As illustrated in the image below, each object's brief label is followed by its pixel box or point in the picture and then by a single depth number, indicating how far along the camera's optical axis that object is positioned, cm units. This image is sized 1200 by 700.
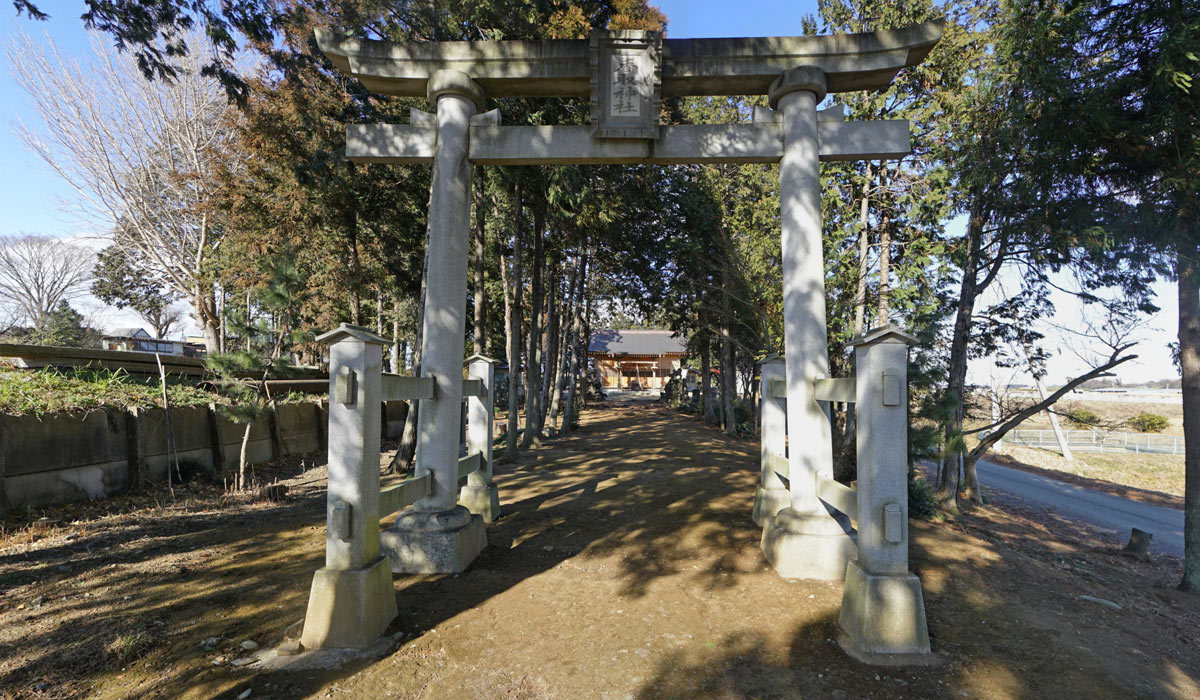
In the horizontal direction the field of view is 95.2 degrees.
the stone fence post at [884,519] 311
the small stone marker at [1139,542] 855
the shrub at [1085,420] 869
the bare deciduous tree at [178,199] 1633
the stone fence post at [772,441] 538
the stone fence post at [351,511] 315
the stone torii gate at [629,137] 461
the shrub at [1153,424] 2667
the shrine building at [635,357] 3978
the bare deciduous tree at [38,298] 2512
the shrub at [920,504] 750
